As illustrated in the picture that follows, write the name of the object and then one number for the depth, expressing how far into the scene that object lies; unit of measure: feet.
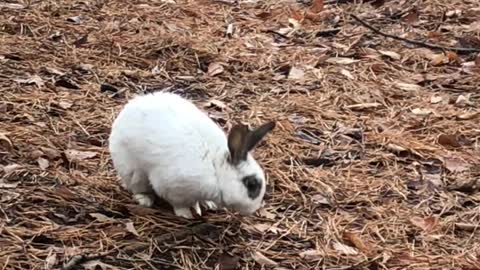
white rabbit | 11.03
